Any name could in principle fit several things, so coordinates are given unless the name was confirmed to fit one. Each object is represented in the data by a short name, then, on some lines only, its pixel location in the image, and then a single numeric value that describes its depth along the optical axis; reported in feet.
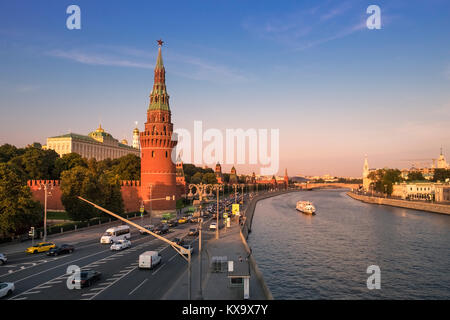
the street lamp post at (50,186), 234.54
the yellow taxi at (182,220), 201.77
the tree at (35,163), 274.77
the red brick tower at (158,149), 237.04
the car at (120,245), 120.88
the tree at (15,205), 134.21
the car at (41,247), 116.98
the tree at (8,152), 286.52
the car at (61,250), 112.68
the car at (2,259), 100.83
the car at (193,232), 153.89
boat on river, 319.06
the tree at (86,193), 183.62
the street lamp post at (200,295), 62.79
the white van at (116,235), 135.27
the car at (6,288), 71.81
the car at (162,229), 158.61
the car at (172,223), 185.16
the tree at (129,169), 295.07
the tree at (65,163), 291.99
